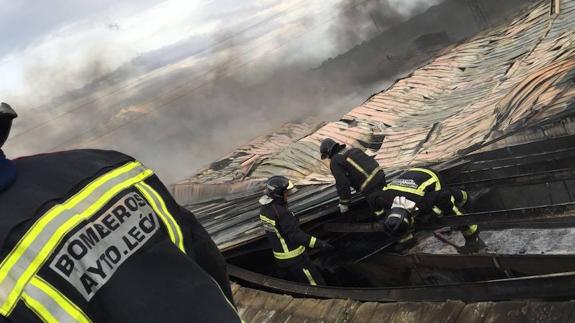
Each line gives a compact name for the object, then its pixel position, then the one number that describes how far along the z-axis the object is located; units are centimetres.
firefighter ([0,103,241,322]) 106
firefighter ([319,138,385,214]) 562
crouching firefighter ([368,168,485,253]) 451
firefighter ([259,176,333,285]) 510
